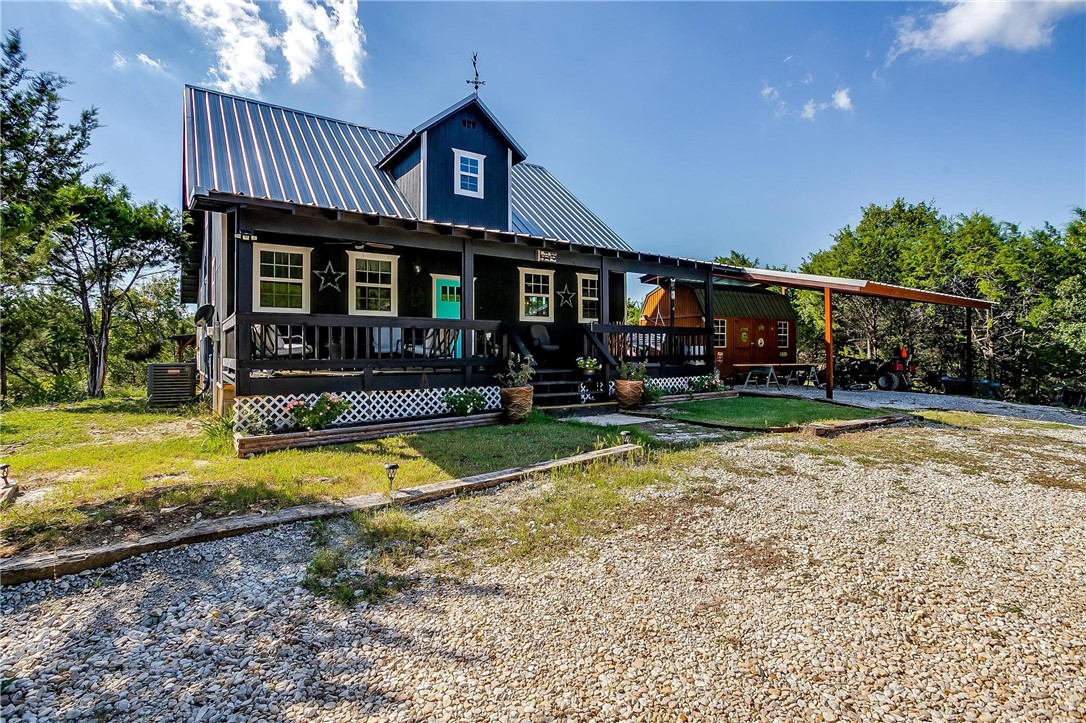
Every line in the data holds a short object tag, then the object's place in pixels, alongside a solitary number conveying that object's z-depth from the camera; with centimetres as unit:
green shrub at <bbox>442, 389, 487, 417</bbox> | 850
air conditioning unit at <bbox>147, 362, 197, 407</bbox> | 1253
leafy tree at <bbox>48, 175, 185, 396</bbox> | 1380
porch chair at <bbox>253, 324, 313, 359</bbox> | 770
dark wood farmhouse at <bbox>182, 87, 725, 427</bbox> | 774
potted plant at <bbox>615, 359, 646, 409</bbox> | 1034
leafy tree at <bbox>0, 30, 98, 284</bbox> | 490
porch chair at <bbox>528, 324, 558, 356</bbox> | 1254
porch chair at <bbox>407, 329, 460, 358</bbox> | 904
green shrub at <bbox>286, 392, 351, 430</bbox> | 696
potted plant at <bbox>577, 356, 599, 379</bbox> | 1023
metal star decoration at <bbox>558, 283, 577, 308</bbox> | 1385
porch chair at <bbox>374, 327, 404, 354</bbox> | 1133
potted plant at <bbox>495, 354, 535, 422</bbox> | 847
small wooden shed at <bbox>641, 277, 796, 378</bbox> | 1784
